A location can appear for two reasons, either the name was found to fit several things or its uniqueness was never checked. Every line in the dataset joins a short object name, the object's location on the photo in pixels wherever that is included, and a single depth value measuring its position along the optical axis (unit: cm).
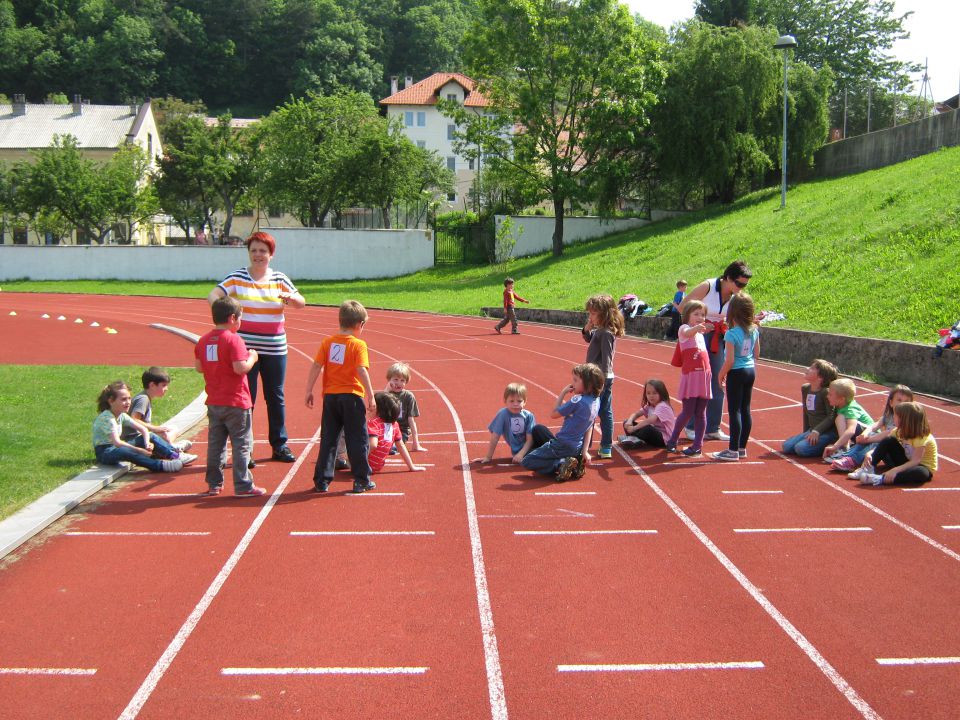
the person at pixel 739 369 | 895
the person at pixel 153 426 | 877
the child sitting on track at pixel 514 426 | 906
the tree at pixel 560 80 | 3794
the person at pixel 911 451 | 821
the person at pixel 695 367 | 925
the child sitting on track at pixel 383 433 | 878
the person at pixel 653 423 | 993
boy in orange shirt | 773
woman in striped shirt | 844
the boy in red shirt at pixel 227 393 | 761
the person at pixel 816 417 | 935
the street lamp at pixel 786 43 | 2598
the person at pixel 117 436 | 845
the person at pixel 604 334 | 909
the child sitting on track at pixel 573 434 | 851
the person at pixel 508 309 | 2264
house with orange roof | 7800
